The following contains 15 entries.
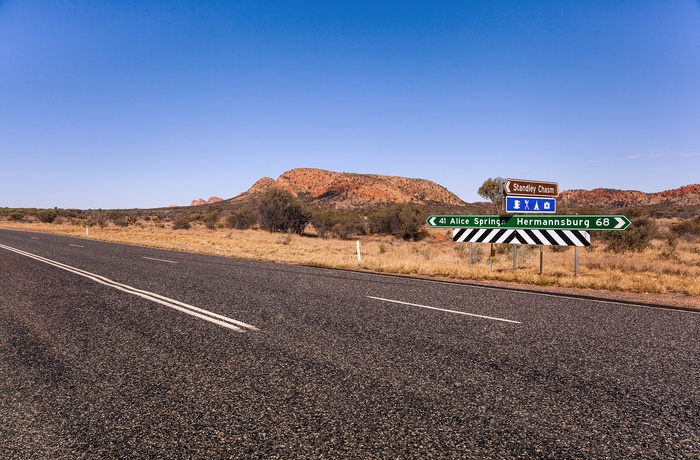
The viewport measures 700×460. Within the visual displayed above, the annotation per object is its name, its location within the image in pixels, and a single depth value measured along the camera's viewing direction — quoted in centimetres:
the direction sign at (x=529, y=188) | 1296
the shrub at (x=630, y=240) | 2081
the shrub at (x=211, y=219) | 5168
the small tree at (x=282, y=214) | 4103
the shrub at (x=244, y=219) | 4669
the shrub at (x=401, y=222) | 3631
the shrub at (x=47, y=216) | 6706
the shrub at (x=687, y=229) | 2752
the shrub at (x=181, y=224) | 5138
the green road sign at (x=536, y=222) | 1142
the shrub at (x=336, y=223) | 3828
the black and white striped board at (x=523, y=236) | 1184
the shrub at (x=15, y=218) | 7319
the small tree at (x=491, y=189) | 3269
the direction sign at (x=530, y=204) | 1309
